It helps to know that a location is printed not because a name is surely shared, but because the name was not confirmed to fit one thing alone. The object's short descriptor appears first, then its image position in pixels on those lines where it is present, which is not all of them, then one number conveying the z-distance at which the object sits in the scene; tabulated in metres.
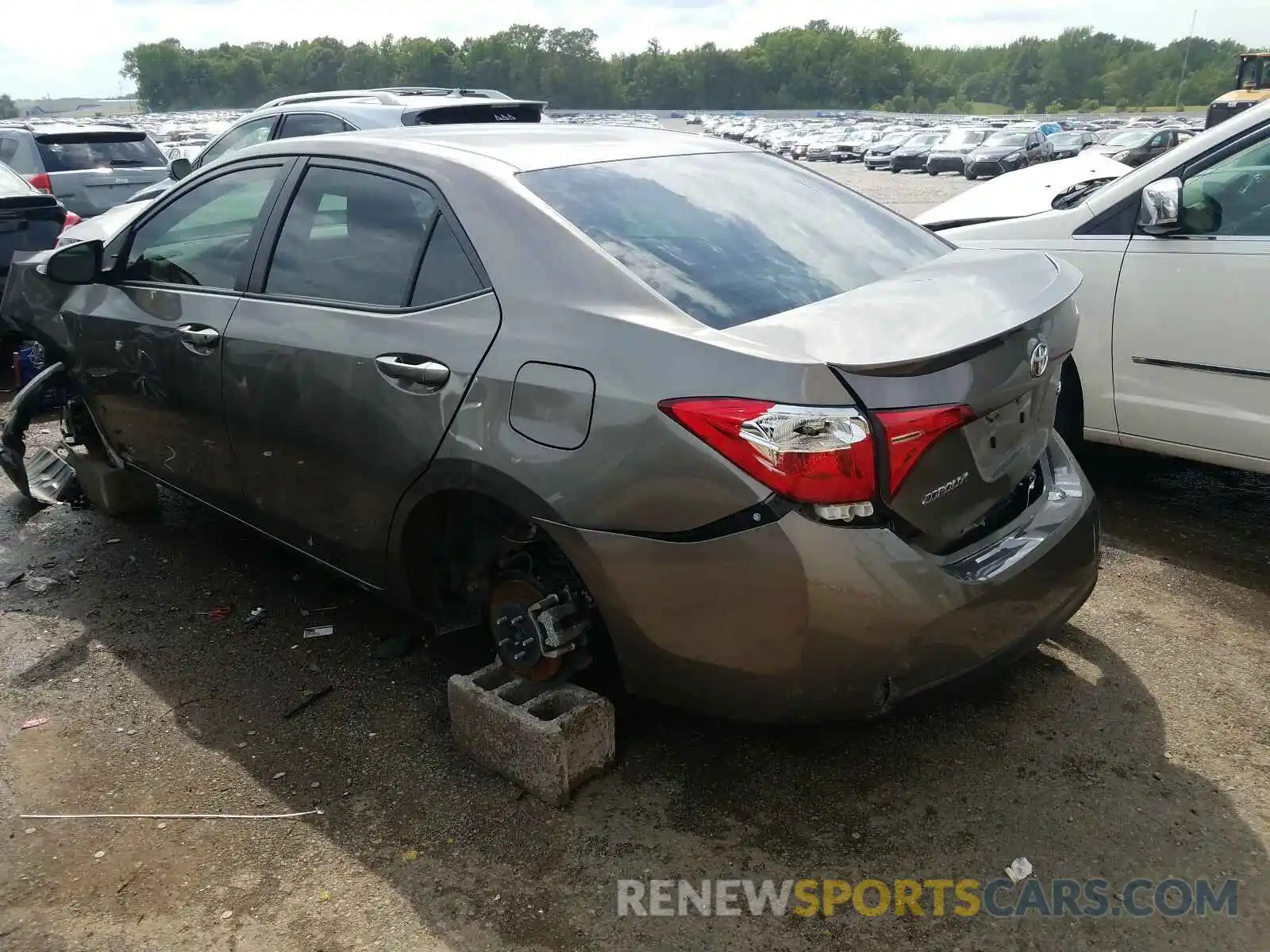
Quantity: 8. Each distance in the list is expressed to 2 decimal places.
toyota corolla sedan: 2.27
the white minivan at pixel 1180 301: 3.96
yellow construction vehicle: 24.75
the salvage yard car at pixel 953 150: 35.28
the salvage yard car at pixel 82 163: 10.52
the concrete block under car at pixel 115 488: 4.76
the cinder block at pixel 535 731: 2.68
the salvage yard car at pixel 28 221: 7.12
